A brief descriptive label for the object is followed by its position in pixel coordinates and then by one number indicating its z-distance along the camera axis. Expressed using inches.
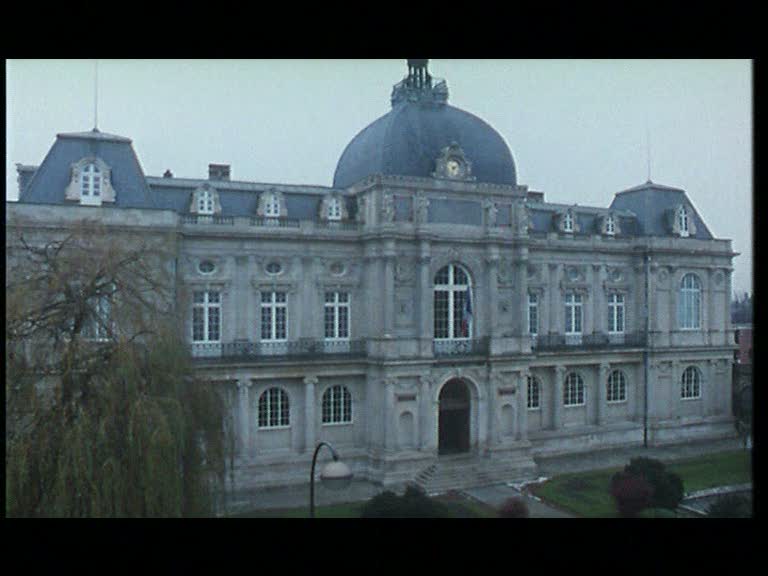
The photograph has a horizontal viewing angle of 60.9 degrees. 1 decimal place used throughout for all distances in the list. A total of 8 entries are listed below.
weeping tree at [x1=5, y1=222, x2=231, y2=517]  546.6
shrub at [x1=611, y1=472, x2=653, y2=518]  938.7
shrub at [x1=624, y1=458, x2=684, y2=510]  944.9
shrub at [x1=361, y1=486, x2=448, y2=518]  811.4
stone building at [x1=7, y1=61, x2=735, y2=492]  1119.0
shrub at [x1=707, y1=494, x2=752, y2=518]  815.7
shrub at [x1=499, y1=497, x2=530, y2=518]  823.8
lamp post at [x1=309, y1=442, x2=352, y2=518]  548.4
